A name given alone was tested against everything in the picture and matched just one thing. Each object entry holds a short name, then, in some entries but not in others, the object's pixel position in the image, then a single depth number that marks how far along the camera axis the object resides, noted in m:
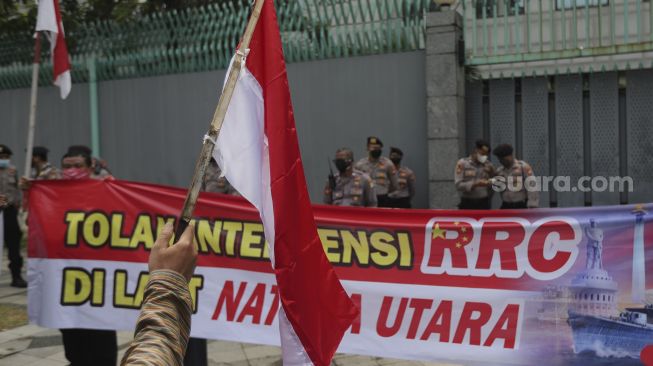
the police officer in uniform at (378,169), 8.55
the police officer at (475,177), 7.86
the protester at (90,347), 4.34
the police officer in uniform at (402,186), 8.70
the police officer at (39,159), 8.25
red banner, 3.80
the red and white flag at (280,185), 2.62
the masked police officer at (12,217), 7.98
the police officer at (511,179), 7.59
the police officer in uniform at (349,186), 6.97
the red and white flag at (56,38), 6.76
